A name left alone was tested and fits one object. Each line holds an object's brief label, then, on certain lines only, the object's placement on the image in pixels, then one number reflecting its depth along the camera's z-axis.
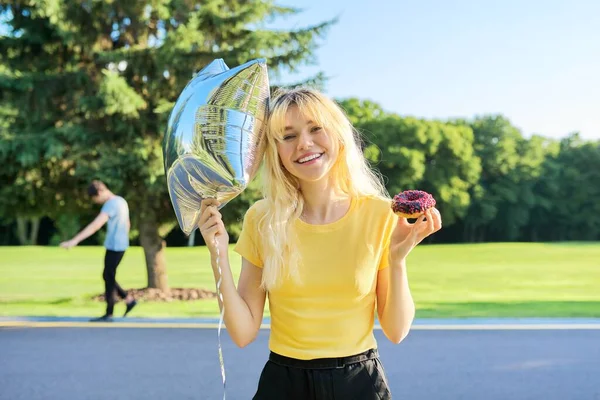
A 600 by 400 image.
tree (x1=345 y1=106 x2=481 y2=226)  43.62
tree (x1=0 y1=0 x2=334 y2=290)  9.90
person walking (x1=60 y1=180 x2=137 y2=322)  7.80
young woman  1.87
